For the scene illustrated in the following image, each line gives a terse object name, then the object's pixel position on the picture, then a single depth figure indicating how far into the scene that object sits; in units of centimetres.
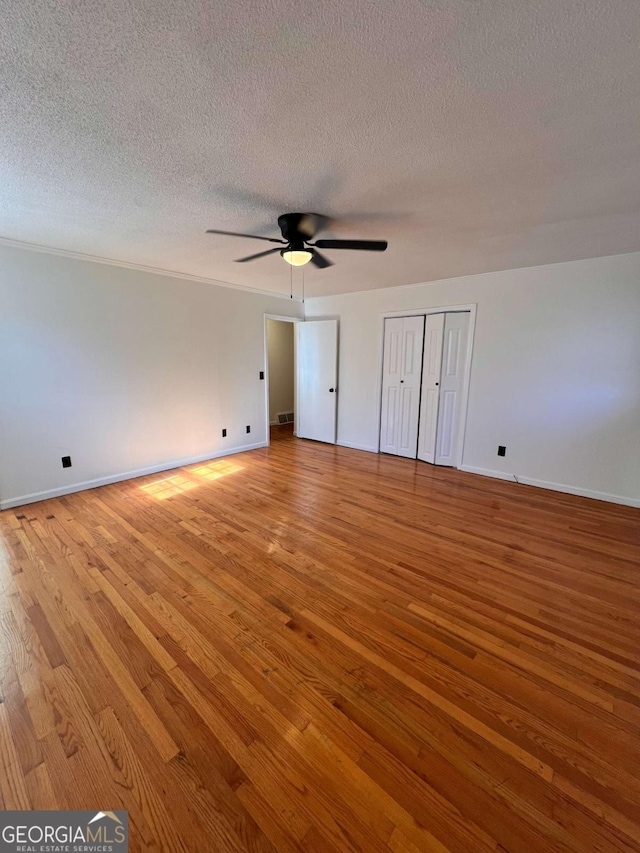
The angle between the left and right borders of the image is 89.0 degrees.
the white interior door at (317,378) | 521
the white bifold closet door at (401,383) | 442
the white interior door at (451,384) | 405
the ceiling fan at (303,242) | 217
